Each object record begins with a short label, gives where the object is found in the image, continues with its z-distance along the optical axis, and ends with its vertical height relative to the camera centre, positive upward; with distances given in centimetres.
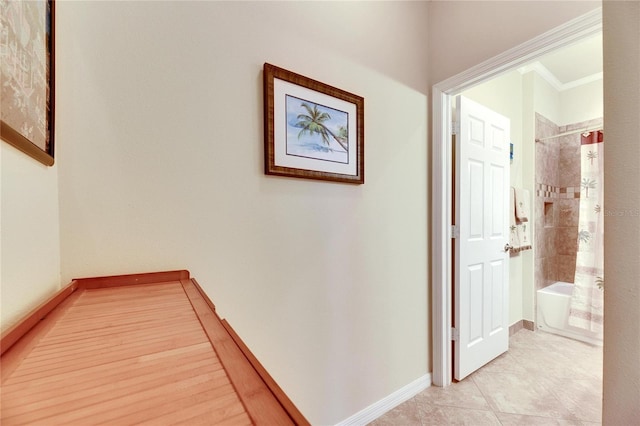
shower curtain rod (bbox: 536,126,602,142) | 269 +83
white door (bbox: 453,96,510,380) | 193 -22
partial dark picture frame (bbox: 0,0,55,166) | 51 +31
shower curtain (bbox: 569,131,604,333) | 253 -33
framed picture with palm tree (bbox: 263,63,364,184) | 123 +43
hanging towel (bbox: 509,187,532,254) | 260 -16
